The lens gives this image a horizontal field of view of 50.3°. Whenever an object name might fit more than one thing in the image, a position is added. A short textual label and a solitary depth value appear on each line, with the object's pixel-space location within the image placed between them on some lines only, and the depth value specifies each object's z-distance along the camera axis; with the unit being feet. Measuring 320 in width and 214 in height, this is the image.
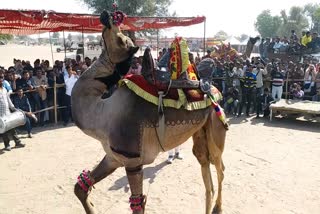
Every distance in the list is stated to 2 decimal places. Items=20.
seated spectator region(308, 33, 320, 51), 54.90
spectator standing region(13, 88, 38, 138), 28.19
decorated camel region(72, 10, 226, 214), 10.81
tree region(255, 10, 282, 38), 250.16
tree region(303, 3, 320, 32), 185.00
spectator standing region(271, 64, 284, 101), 38.06
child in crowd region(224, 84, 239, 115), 36.32
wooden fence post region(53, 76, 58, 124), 32.68
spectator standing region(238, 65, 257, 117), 36.42
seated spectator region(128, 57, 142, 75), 33.25
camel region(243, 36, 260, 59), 63.46
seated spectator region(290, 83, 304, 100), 38.11
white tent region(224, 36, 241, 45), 147.58
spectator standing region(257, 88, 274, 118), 35.58
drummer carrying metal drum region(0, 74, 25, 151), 23.66
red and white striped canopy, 26.69
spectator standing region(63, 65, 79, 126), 32.63
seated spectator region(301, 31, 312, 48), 55.52
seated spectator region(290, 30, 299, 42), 58.41
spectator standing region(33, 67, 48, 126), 31.77
